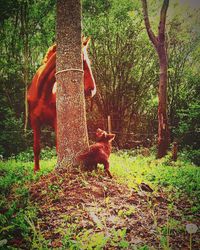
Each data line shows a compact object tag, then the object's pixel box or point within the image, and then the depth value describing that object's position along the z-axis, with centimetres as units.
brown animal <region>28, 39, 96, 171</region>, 521
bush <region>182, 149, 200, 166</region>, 985
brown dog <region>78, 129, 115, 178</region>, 446
